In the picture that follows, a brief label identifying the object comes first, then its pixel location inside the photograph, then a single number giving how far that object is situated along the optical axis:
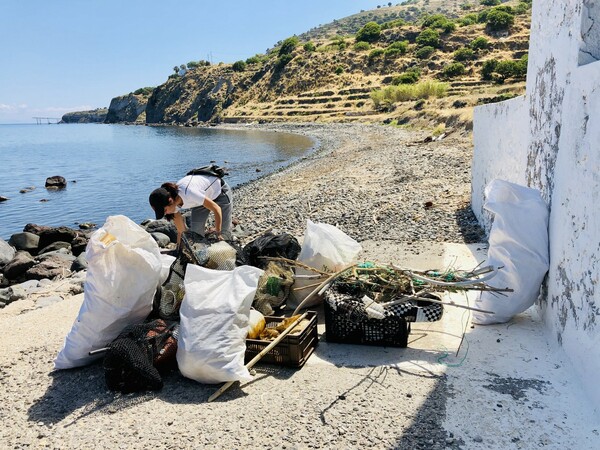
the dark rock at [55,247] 12.44
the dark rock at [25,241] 12.96
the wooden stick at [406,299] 4.08
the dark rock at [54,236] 13.04
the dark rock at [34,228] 13.81
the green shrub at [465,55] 52.50
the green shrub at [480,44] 53.31
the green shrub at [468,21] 64.86
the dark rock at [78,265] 10.27
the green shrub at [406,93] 40.22
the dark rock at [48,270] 9.93
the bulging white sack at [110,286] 4.04
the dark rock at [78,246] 12.51
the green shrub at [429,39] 59.94
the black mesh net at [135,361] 3.73
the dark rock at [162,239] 10.93
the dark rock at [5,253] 11.19
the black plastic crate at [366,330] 4.18
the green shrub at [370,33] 70.06
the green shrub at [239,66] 89.69
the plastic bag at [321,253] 5.12
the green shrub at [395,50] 60.19
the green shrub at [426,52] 57.54
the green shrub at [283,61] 73.75
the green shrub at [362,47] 66.71
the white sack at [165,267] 4.58
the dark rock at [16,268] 10.27
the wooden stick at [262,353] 3.61
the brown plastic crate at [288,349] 3.93
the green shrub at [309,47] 74.18
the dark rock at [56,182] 25.41
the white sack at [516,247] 4.27
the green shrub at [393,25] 71.56
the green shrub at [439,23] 62.09
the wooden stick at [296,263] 4.83
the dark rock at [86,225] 16.17
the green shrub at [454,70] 48.91
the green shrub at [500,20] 56.88
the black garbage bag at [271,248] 5.66
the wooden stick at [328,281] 4.51
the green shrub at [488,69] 44.36
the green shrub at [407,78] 49.88
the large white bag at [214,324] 3.67
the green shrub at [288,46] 78.85
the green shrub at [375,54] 61.38
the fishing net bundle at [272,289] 4.94
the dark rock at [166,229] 11.83
